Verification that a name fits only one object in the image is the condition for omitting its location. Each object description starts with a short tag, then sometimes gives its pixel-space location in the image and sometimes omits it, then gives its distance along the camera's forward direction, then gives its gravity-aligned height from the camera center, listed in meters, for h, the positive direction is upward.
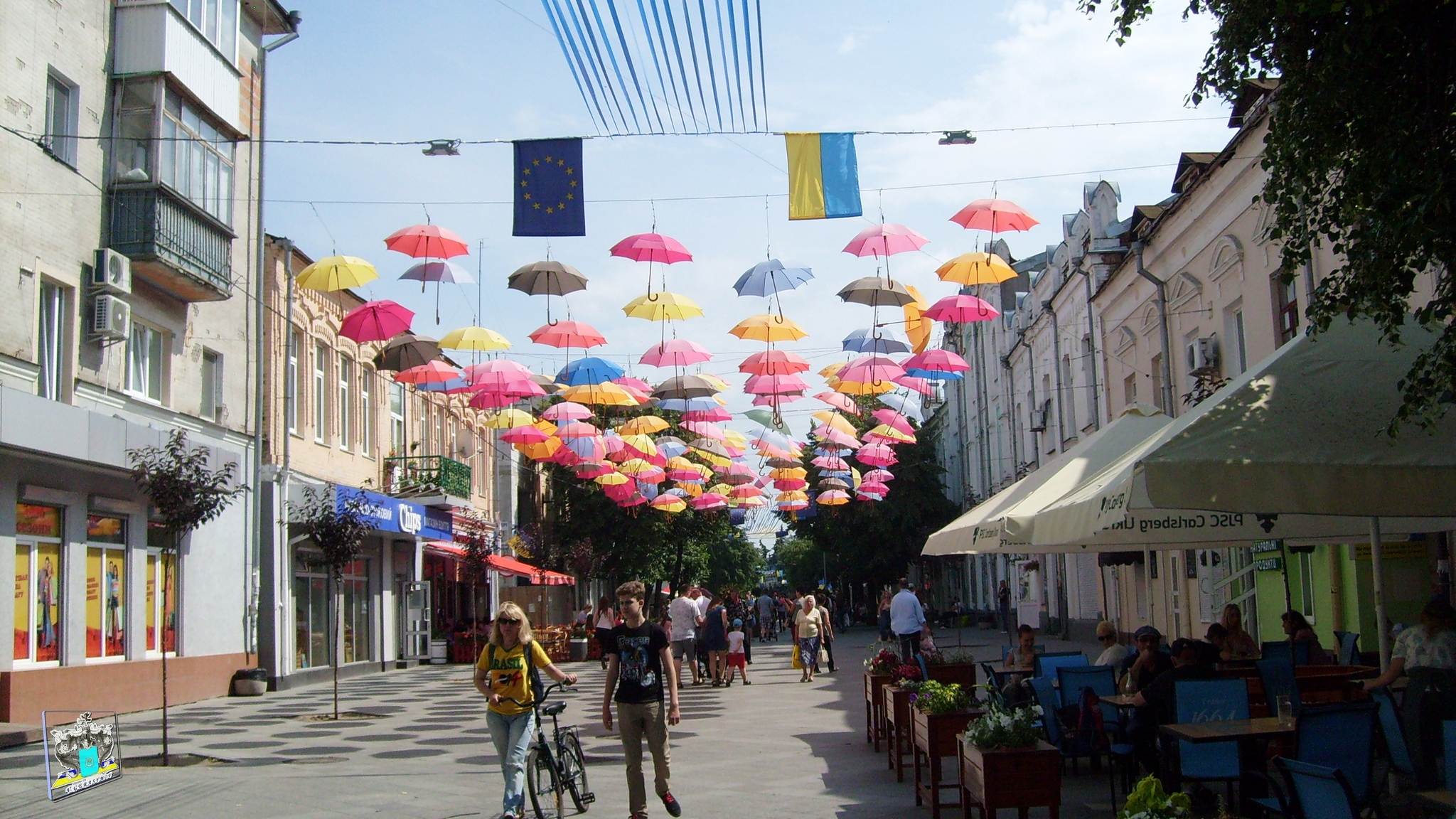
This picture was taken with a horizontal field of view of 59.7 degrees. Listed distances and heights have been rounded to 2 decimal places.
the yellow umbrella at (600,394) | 24.58 +3.06
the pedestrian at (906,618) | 19.92 -1.16
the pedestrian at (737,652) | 25.00 -2.04
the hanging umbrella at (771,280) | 20.48 +4.30
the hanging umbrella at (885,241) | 18.06 +4.29
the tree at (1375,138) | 6.83 +2.23
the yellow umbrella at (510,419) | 26.22 +2.80
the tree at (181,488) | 14.18 +0.87
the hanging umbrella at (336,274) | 18.20 +4.10
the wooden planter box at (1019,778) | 7.10 -1.33
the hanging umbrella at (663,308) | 19.89 +3.80
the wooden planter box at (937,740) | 8.85 -1.41
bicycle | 9.55 -1.66
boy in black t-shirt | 9.33 -0.97
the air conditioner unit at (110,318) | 17.66 +3.47
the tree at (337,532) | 19.80 +0.45
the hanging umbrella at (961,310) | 18.89 +3.45
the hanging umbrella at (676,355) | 22.72 +3.48
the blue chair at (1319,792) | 5.08 -1.08
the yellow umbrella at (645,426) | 27.80 +2.76
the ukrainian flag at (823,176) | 13.51 +3.93
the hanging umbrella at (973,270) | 17.53 +3.74
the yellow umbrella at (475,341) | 20.75 +3.55
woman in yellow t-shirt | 9.13 -0.94
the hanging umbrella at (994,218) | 16.33 +4.14
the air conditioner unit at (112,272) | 17.80 +4.15
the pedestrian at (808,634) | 25.22 -1.76
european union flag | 13.56 +3.91
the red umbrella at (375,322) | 18.98 +3.55
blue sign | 26.16 +0.96
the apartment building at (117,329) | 16.30 +3.54
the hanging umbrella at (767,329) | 21.03 +3.60
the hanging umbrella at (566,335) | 21.30 +3.66
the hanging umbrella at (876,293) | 19.61 +3.87
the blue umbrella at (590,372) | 23.86 +3.39
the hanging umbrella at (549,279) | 19.33 +4.17
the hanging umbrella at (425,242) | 17.42 +4.32
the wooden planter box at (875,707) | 13.20 -1.73
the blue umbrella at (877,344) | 22.78 +3.59
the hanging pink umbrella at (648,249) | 17.64 +4.18
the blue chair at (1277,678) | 9.95 -1.14
